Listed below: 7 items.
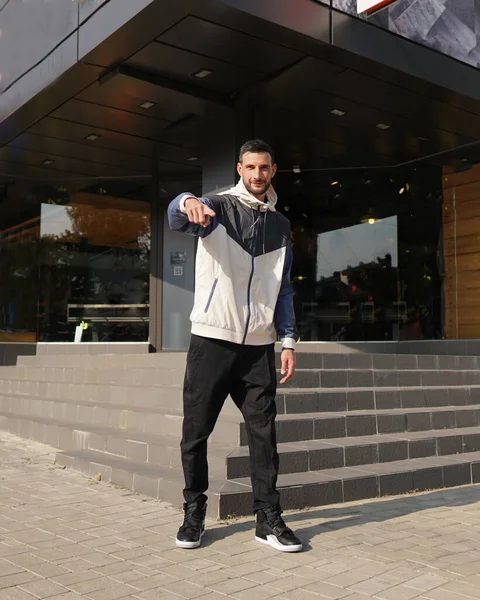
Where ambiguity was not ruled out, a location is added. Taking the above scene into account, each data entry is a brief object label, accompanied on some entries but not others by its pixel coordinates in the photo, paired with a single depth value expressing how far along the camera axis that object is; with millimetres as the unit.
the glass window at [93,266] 12742
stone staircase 4832
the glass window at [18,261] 13828
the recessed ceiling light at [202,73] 8438
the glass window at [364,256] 12250
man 3596
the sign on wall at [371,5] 7547
